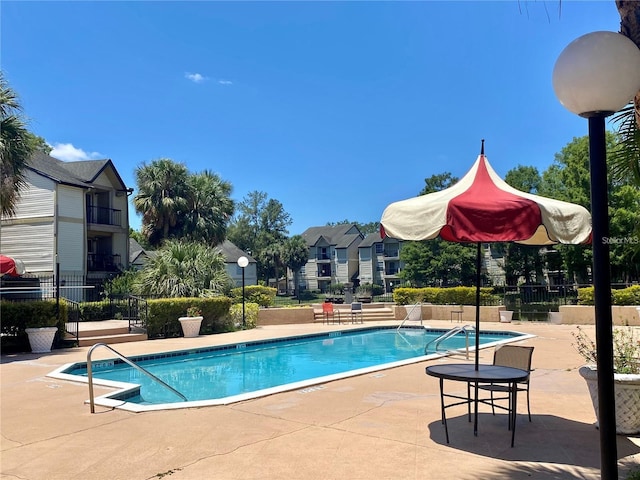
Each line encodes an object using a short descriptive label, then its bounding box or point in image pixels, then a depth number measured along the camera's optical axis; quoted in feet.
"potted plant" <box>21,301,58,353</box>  44.74
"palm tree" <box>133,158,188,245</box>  100.53
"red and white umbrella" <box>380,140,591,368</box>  16.07
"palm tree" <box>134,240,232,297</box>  63.67
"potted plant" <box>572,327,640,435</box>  16.74
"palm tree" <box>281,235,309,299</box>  198.18
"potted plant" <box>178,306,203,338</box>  57.06
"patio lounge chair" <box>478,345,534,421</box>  19.93
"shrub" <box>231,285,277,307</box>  89.35
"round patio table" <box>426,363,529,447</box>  16.42
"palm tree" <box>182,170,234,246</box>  104.68
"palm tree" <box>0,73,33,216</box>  44.50
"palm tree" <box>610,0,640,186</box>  13.55
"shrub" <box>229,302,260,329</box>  67.81
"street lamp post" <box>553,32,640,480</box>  8.67
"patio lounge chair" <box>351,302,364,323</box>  77.73
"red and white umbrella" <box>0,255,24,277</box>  45.27
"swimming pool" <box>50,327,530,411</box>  29.30
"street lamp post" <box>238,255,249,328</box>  64.90
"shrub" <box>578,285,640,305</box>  62.85
